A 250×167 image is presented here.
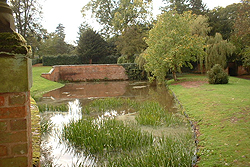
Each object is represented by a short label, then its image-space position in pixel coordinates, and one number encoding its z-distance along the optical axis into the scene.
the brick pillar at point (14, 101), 1.70
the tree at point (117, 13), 30.32
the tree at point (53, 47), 39.38
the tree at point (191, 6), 28.09
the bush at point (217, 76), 13.59
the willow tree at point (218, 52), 18.89
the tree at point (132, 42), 25.70
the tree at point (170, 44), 15.49
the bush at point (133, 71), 24.02
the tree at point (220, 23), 25.03
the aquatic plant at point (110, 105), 8.67
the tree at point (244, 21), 9.55
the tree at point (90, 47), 31.98
